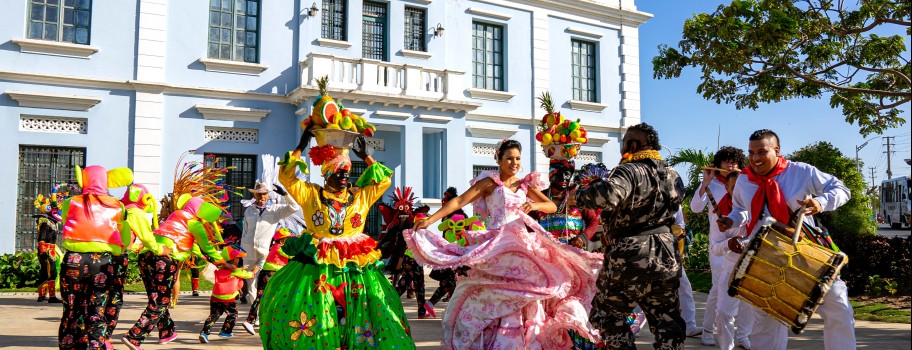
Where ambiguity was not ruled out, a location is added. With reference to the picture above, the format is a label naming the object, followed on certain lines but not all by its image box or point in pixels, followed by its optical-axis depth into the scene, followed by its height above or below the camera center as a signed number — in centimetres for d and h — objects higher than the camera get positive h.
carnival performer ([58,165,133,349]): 566 -49
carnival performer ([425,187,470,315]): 948 -119
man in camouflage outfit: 439 -36
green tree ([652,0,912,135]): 973 +230
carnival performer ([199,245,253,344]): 734 -106
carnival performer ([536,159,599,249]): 632 -17
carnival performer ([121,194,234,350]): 667 -56
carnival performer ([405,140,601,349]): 547 -69
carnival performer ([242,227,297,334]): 770 -74
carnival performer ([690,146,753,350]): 613 -50
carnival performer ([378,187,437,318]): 786 -40
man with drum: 452 +2
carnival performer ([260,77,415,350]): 496 -55
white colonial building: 1476 +297
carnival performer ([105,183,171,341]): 594 -30
